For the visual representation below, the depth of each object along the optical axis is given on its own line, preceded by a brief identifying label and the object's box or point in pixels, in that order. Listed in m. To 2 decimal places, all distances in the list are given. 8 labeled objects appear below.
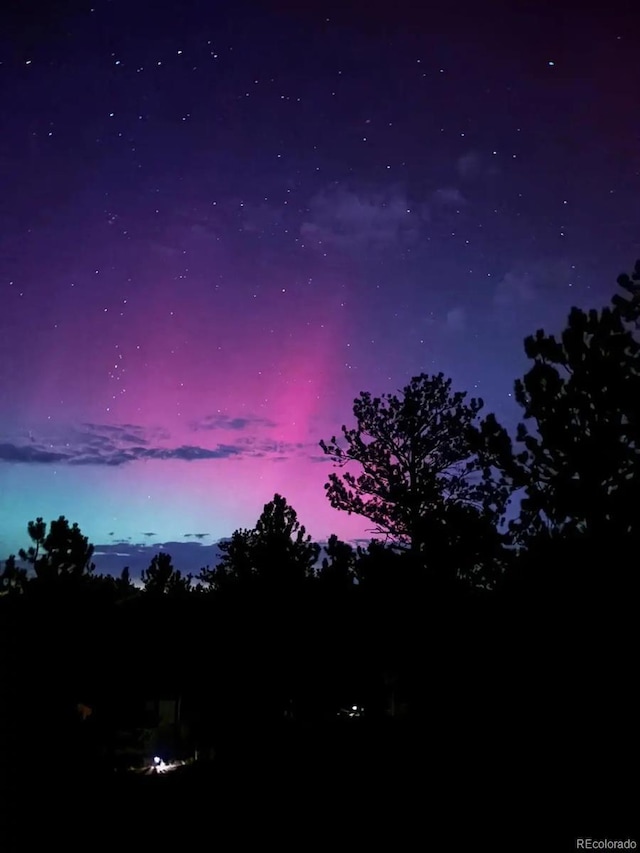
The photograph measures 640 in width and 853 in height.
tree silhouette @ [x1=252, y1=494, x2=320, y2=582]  23.23
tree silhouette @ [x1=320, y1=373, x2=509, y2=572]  19.61
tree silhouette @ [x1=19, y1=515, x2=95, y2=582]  20.33
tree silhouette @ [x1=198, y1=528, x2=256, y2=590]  24.78
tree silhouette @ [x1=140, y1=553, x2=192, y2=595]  43.69
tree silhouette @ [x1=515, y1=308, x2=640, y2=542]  9.64
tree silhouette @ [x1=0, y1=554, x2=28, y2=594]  12.00
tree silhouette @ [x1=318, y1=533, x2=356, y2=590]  20.53
